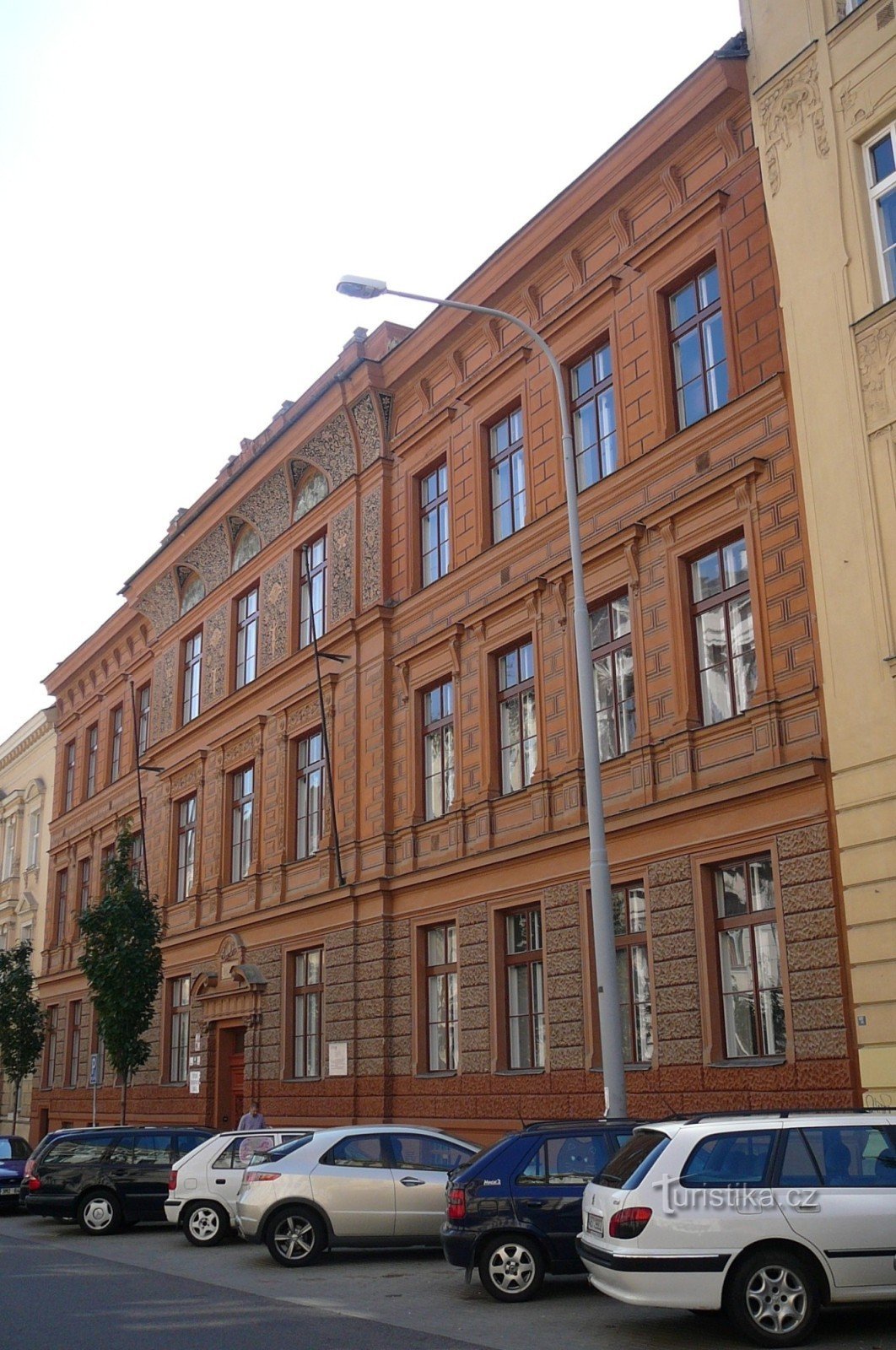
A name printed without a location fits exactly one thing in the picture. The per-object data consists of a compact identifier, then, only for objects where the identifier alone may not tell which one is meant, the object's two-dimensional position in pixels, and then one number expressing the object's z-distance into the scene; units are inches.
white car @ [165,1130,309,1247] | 705.6
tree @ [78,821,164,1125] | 1236.5
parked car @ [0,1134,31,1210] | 978.1
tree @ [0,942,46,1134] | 1630.2
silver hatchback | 599.8
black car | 803.4
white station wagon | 383.9
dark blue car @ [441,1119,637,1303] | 488.7
